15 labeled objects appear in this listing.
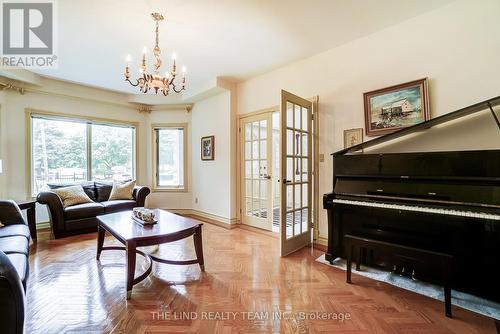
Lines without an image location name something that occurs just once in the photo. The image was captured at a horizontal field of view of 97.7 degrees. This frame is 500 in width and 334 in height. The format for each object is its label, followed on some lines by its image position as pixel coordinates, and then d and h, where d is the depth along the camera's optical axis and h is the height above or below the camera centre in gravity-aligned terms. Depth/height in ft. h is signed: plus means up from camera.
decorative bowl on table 7.49 -1.73
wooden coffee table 5.97 -1.94
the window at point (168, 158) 16.57 +0.72
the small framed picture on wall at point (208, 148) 14.19 +1.29
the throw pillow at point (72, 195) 11.40 -1.46
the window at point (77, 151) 12.66 +1.12
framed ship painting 7.36 +2.10
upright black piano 5.43 -1.08
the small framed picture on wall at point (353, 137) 8.73 +1.19
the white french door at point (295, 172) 8.71 -0.26
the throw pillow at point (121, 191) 13.25 -1.42
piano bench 5.18 -2.29
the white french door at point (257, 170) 11.87 -0.20
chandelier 7.21 +3.01
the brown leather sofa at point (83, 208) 10.62 -2.14
